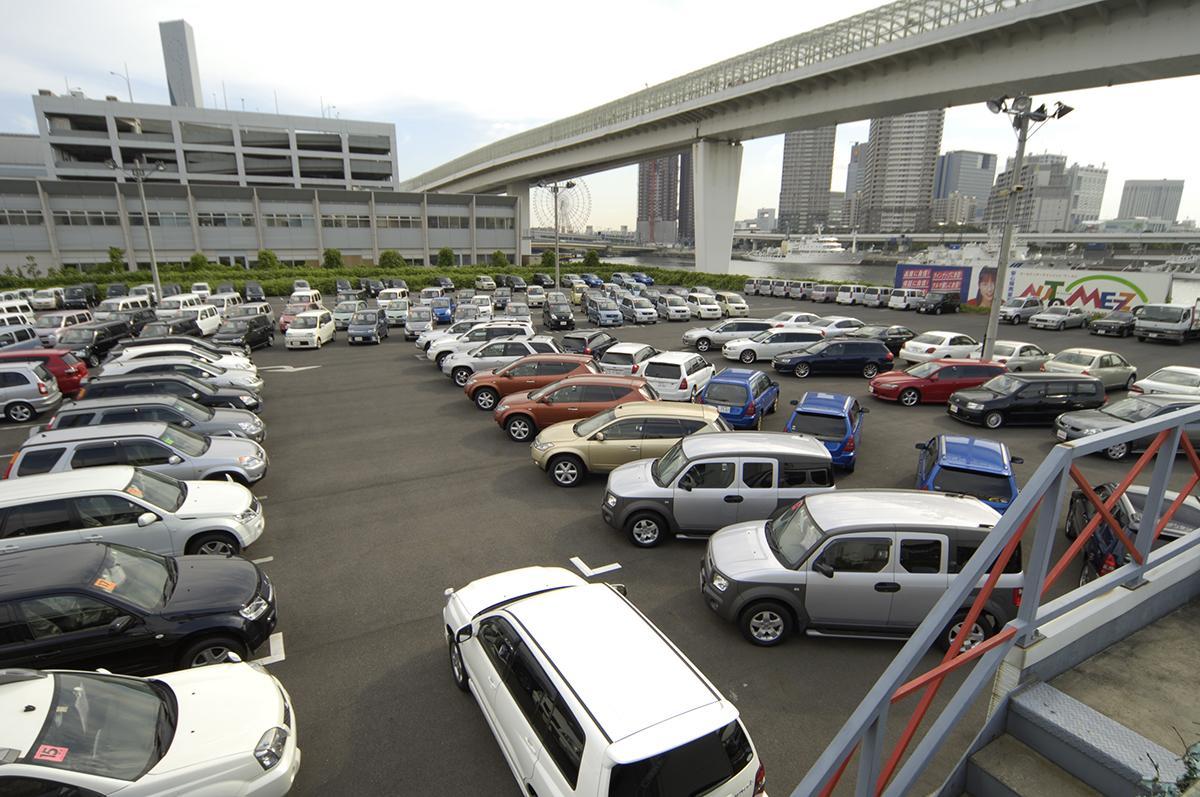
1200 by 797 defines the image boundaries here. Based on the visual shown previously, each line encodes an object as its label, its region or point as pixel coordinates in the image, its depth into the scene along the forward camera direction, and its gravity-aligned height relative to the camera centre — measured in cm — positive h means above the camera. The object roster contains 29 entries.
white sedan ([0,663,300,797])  417 -369
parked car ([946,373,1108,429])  1594 -384
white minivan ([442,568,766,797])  411 -329
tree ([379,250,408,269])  6235 -127
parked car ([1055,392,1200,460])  1315 -367
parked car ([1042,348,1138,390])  1933 -363
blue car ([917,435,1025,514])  951 -346
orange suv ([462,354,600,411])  1662 -348
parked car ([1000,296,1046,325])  3619 -348
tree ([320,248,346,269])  5966 -115
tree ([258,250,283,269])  5762 -123
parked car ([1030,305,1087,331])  3378 -373
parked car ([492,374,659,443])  1434 -360
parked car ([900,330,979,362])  2322 -365
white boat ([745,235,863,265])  12419 -80
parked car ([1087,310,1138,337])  3087 -371
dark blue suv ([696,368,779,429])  1480 -360
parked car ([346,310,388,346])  2797 -369
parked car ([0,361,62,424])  1614 -382
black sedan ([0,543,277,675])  585 -370
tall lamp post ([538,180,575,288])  4816 +472
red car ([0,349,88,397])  1800 -353
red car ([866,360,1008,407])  1822 -386
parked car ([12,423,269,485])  980 -342
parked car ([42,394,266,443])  1173 -329
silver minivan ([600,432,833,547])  936 -363
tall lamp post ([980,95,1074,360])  1809 +268
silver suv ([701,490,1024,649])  696 -370
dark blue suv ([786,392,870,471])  1240 -355
